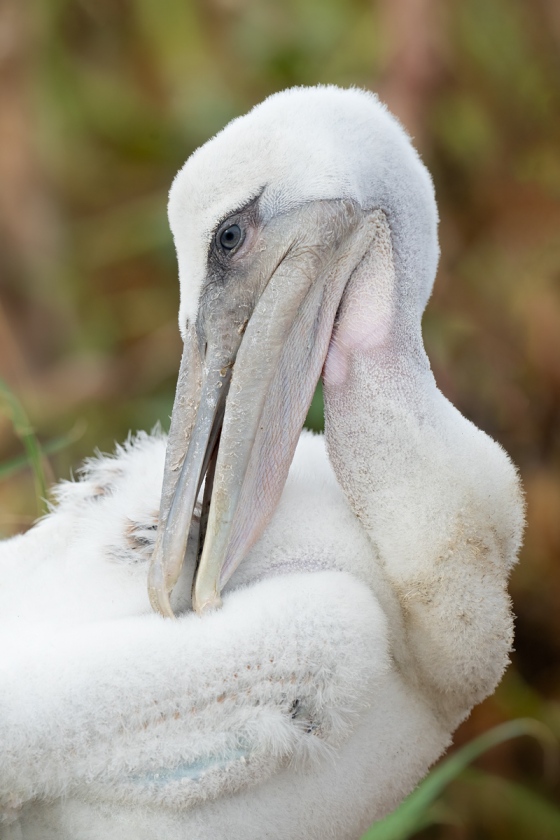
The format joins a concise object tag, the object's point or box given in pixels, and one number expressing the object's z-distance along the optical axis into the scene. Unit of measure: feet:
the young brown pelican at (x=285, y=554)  11.31
